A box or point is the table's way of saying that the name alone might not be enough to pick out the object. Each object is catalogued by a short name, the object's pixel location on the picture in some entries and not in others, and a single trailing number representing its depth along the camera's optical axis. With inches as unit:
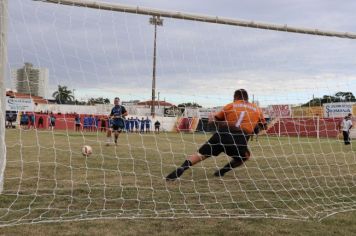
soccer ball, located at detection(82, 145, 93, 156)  376.3
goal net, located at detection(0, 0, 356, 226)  188.5
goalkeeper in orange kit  260.2
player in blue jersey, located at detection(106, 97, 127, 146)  539.0
